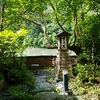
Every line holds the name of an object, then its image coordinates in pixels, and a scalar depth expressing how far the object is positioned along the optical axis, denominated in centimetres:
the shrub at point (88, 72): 948
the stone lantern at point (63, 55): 1084
